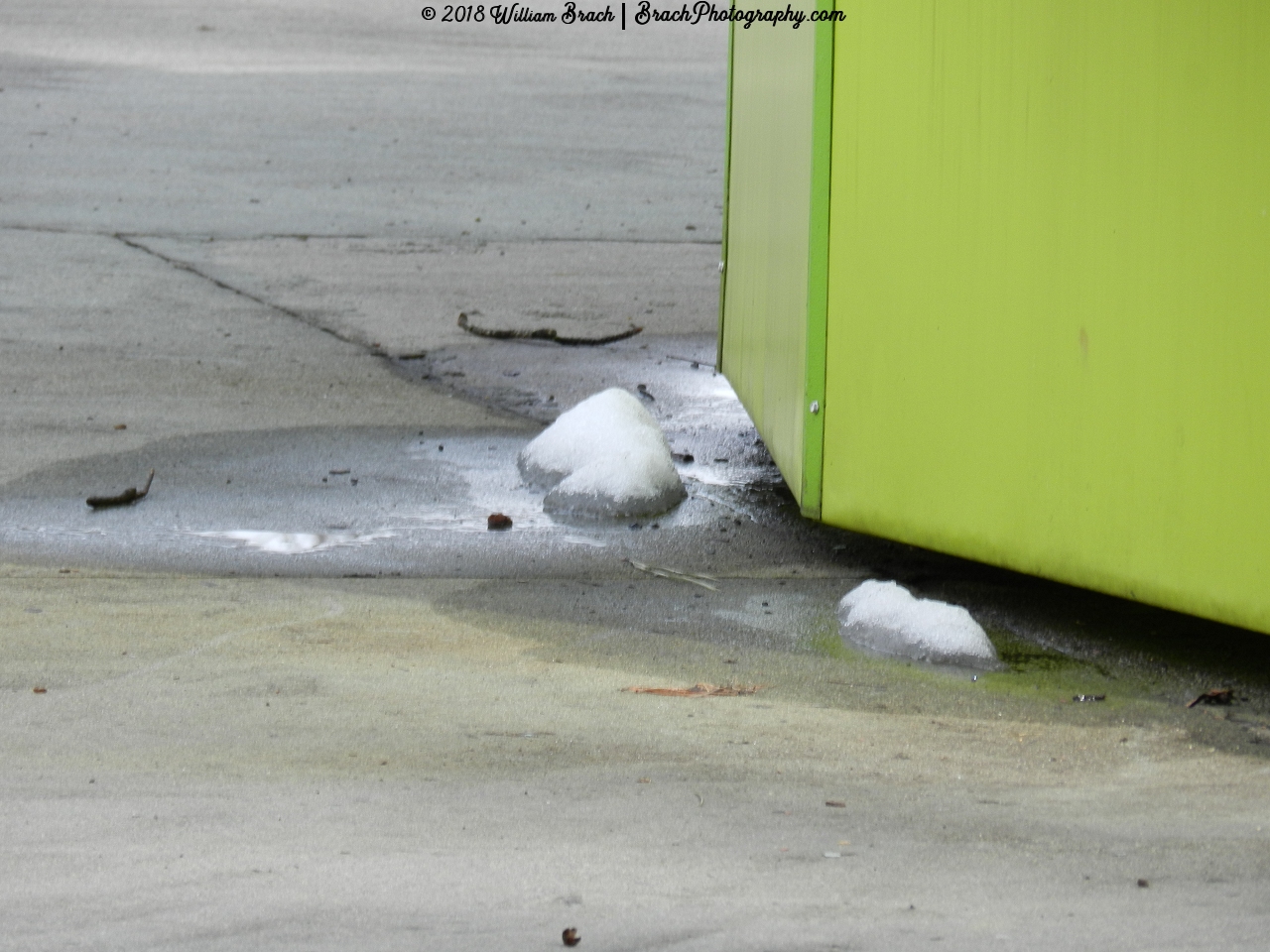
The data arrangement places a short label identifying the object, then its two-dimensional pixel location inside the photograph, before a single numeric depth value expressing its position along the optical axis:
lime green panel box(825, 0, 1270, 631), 6.22
